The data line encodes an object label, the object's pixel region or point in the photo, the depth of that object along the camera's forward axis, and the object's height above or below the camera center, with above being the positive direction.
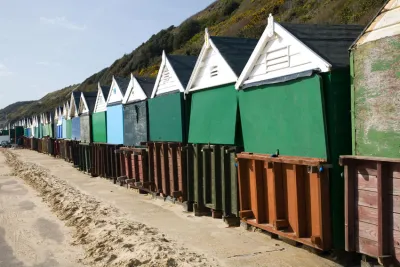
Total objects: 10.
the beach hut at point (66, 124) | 30.11 +0.48
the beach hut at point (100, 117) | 18.84 +0.58
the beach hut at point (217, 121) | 9.23 +0.12
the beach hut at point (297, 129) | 6.32 -0.10
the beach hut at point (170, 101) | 11.54 +0.77
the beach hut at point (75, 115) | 25.84 +1.00
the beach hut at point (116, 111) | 16.47 +0.72
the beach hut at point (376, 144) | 5.21 -0.31
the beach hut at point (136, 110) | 14.18 +0.64
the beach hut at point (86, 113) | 21.50 +0.91
